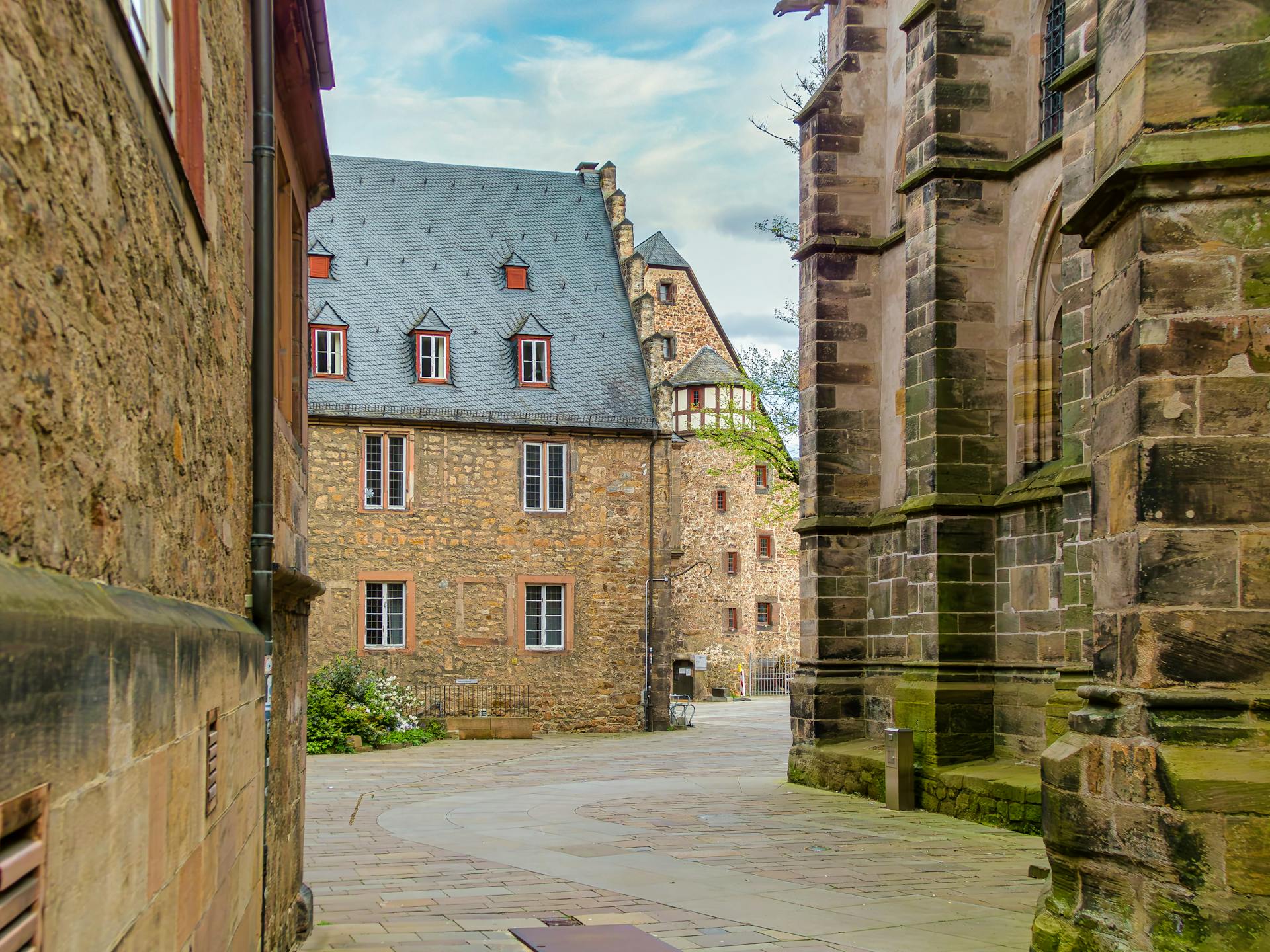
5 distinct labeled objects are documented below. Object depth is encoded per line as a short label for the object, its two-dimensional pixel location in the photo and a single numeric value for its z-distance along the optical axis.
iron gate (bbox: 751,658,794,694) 50.94
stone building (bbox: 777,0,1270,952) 6.45
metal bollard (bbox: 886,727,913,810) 15.16
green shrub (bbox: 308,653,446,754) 25.17
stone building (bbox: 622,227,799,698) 44.09
